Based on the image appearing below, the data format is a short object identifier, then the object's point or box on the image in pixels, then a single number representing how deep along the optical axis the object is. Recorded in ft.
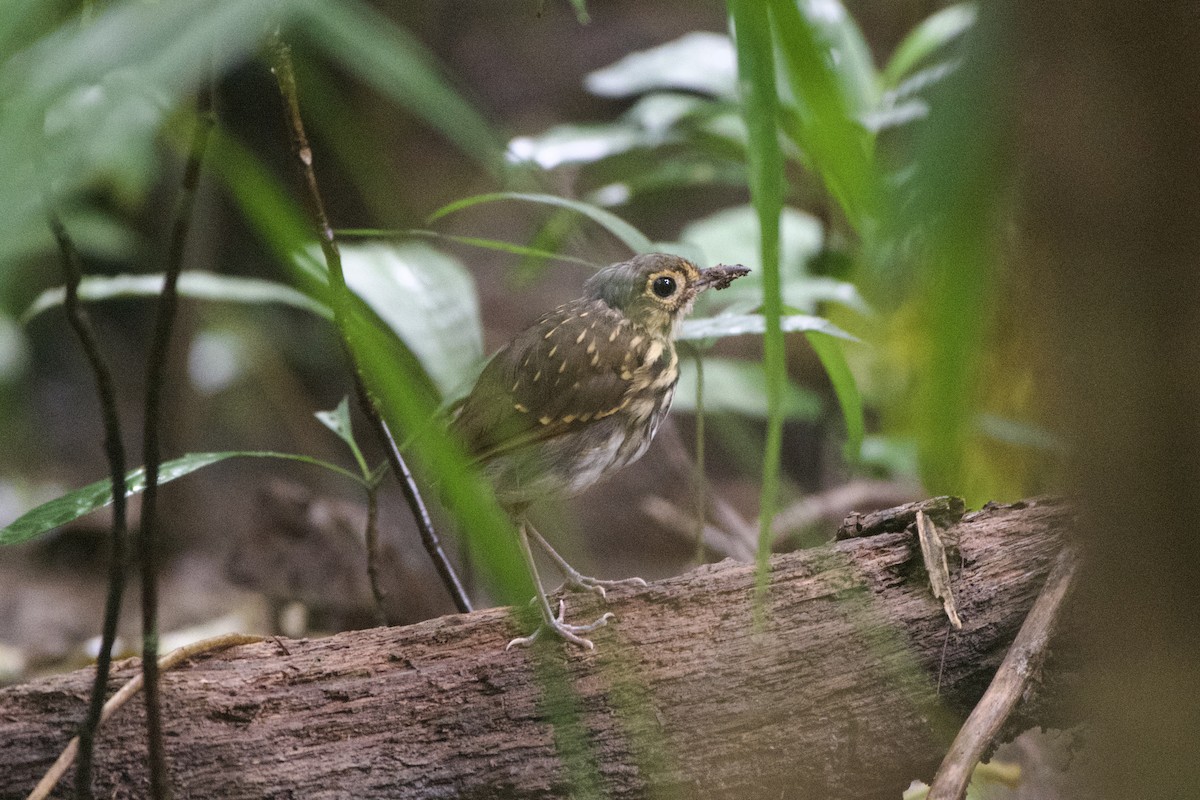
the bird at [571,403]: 17.17
